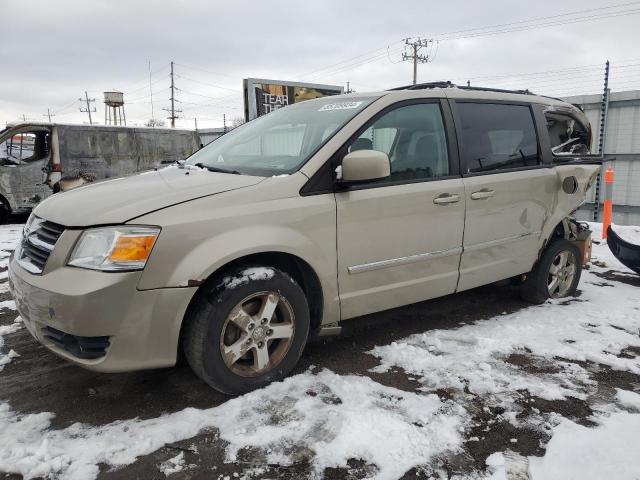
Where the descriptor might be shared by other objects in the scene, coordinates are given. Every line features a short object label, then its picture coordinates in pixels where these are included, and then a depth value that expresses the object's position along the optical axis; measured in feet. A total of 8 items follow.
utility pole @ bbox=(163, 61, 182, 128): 194.21
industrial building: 34.58
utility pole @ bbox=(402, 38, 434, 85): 135.74
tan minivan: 7.51
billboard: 33.76
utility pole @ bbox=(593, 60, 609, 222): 32.89
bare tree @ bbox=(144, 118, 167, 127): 214.28
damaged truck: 31.09
